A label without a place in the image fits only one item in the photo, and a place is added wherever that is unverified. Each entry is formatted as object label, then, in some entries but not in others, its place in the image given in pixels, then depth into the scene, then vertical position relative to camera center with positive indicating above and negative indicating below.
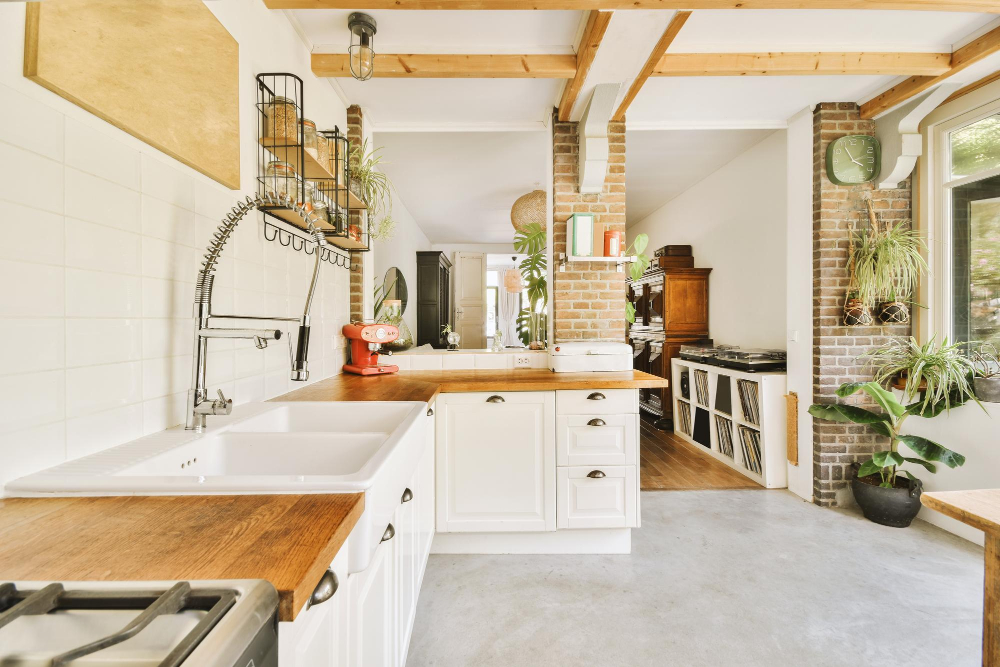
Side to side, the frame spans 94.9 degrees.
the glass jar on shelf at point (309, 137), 1.79 +0.79
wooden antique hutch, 4.87 +0.23
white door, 8.31 +0.75
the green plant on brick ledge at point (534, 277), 3.19 +0.43
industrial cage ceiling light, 2.04 +1.35
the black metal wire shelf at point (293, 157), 1.71 +0.71
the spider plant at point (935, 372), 2.40 -0.20
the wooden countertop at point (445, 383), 1.80 -0.22
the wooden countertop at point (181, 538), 0.55 -0.28
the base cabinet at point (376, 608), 0.69 -0.59
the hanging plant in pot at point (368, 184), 2.48 +0.84
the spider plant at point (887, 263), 2.67 +0.43
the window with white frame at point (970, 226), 2.42 +0.61
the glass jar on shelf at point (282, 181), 1.75 +0.61
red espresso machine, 2.44 -0.04
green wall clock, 2.82 +1.09
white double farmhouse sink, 0.81 -0.27
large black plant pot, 2.57 -0.94
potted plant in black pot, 2.42 -0.44
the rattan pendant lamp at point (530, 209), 4.20 +1.19
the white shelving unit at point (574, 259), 2.70 +0.46
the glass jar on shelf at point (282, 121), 1.70 +0.81
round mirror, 5.11 +0.62
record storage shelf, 3.18 -0.64
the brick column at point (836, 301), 2.84 +0.21
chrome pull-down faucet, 1.14 +0.00
